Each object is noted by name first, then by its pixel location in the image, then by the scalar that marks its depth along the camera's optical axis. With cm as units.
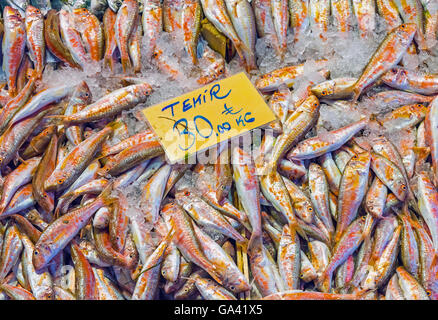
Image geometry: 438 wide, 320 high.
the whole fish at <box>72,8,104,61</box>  307
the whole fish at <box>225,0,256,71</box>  298
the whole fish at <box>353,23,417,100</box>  268
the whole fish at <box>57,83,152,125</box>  262
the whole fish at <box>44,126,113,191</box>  243
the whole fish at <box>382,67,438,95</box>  272
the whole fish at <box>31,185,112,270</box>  227
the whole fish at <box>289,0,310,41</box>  314
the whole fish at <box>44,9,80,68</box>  304
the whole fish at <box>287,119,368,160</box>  249
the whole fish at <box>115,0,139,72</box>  294
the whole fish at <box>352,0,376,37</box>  306
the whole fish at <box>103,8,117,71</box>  296
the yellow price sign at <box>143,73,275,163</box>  243
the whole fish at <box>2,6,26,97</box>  301
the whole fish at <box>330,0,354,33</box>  308
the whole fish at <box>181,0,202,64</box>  302
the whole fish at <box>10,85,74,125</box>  269
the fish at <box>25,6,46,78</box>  302
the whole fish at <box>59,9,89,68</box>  302
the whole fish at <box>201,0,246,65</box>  291
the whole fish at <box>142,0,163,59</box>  302
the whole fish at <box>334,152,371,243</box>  234
